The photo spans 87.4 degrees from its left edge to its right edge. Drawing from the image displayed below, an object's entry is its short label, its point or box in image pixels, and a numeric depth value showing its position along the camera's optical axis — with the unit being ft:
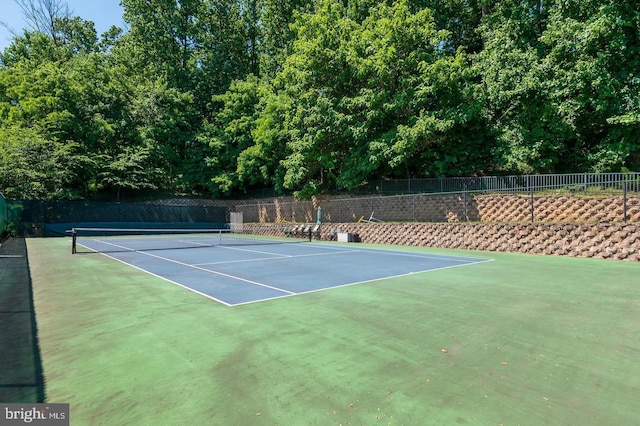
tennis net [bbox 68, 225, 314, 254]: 50.26
